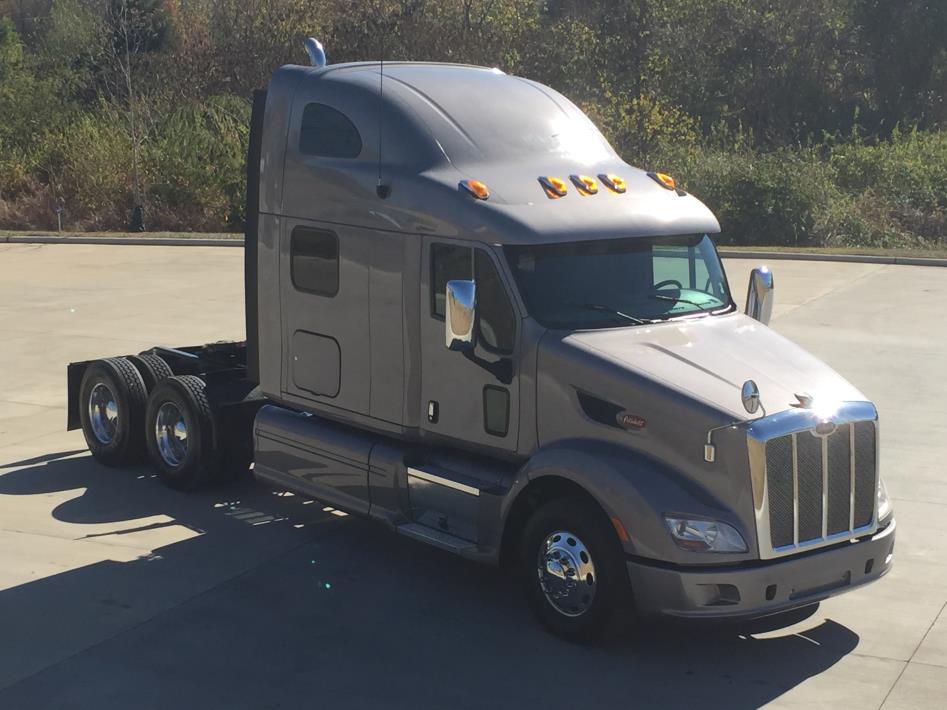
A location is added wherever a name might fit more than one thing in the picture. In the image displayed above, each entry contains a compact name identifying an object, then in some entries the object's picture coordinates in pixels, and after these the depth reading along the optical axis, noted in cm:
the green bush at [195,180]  2898
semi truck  709
